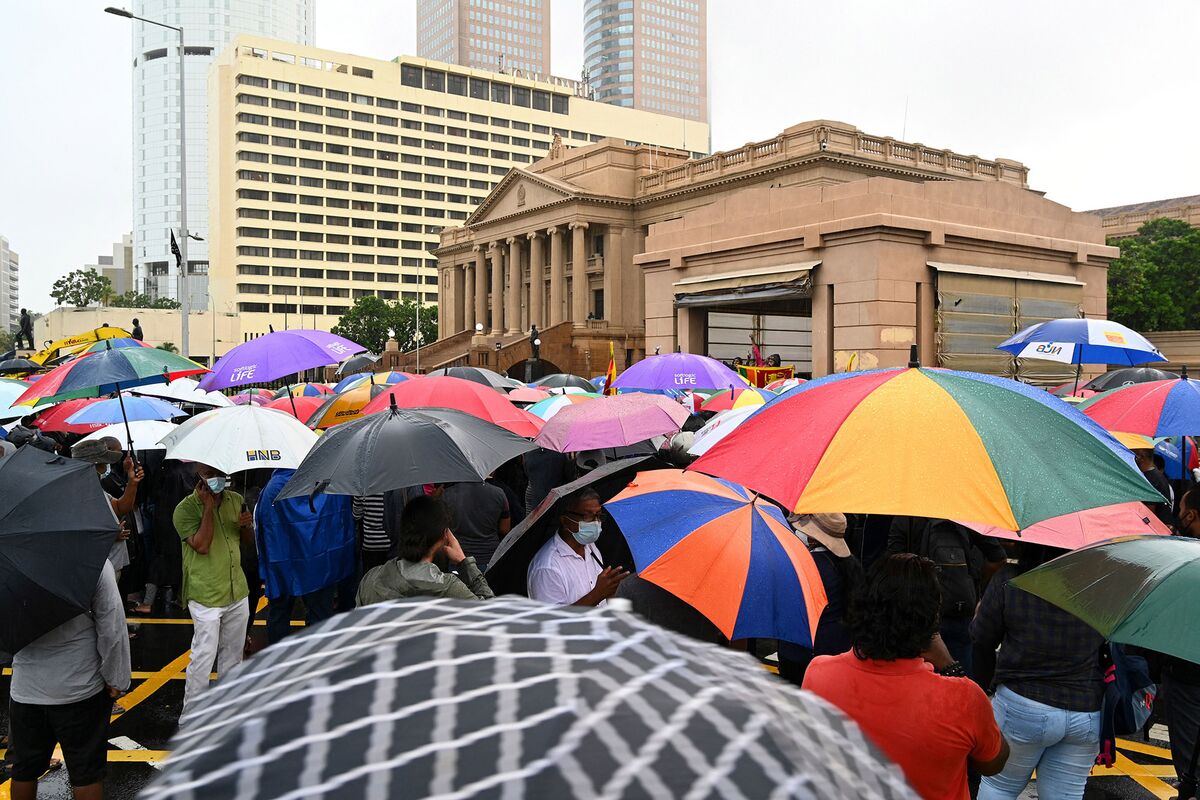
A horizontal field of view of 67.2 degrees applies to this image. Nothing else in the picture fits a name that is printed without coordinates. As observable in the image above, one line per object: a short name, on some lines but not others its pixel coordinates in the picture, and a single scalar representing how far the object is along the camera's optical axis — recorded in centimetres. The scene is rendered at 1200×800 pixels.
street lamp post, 2352
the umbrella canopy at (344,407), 889
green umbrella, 282
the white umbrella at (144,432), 859
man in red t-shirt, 299
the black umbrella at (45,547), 403
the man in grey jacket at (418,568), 430
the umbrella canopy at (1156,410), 694
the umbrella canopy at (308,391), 1631
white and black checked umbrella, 95
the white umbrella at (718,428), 782
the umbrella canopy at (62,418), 954
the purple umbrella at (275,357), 788
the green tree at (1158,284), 5112
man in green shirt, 604
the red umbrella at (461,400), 748
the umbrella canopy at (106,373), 785
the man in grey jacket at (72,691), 448
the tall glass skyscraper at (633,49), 19325
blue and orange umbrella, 403
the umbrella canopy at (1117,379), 1267
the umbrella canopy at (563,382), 1592
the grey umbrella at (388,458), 493
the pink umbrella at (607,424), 746
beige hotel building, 10931
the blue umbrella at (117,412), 915
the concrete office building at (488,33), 17550
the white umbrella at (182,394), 1037
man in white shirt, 483
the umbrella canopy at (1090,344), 1027
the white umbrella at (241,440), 590
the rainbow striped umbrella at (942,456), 321
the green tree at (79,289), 10025
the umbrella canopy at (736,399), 1035
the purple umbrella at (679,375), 1101
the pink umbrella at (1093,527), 442
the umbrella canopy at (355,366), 1921
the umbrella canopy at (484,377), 1252
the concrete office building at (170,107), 15775
